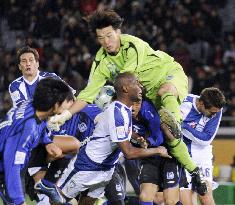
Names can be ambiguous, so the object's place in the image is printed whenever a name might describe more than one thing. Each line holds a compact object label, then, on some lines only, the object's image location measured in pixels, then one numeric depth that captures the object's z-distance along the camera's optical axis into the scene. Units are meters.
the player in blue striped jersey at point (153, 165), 17.42
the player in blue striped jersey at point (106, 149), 15.97
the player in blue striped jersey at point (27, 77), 19.61
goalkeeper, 17.23
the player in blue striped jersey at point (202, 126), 18.87
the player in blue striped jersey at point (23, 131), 13.36
